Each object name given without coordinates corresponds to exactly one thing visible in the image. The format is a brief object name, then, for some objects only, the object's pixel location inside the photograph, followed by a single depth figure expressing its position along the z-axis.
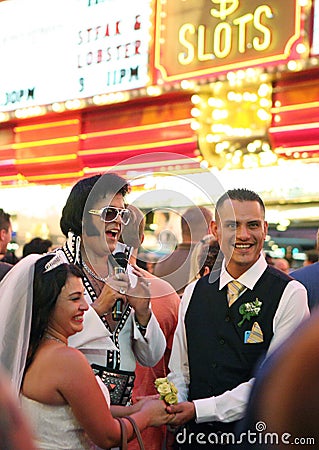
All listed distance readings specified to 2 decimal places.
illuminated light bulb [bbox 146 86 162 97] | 7.37
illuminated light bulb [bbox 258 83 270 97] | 6.91
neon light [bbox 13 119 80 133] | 8.65
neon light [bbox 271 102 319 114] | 6.68
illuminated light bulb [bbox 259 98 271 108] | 6.98
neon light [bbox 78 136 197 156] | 7.57
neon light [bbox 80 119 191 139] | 7.66
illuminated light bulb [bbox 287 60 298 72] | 6.22
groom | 2.93
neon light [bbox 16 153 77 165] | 8.66
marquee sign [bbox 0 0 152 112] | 7.58
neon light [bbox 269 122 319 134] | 6.68
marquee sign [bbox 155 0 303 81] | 6.35
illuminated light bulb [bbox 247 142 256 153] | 7.31
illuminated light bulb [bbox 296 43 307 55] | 6.16
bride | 2.45
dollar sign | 6.82
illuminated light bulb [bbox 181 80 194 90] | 7.08
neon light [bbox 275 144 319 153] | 6.86
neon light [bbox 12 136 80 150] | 8.69
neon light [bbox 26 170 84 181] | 8.80
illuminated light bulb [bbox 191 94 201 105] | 7.43
